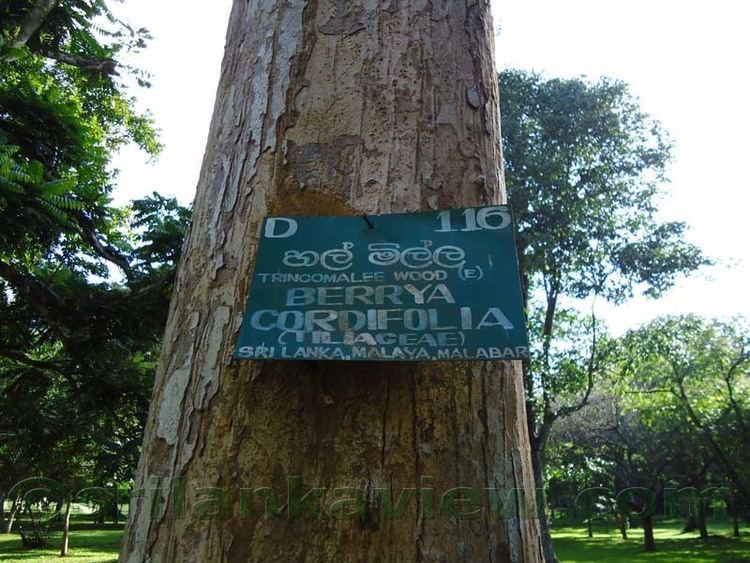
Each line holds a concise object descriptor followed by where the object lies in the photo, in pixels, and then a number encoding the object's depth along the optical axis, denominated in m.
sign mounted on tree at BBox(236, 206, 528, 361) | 1.05
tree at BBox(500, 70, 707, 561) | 14.72
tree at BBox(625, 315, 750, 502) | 17.84
